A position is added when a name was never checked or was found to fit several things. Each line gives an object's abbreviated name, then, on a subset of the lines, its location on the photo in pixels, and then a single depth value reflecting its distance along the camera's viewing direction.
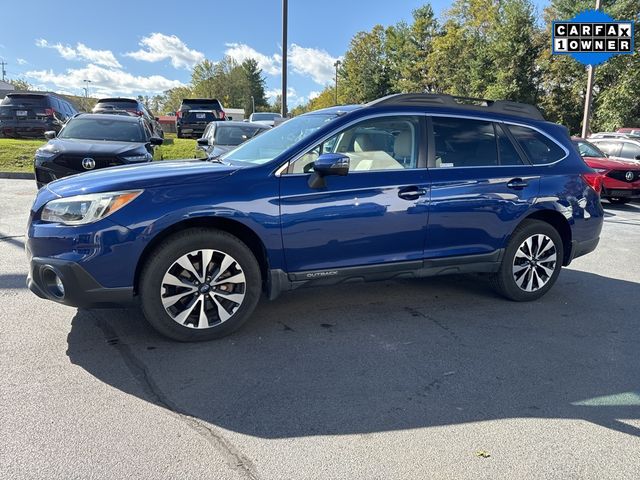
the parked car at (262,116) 25.92
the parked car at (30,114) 14.93
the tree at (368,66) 54.28
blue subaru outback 3.47
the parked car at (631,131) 22.15
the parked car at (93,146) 7.54
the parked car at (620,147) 12.82
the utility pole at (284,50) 14.16
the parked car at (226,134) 9.75
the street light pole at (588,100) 15.91
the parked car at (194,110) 21.33
